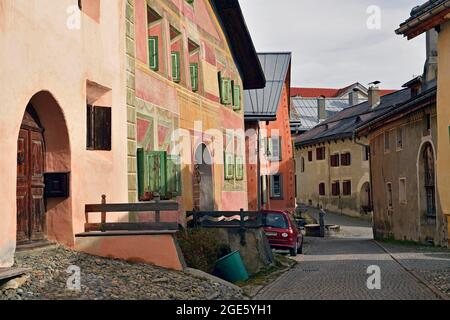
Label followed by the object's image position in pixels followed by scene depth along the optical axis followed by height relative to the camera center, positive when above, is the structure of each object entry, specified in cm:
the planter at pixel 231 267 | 1574 -138
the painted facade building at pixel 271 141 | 3547 +335
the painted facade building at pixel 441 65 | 1595 +292
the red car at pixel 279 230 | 2381 -91
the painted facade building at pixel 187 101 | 1642 +284
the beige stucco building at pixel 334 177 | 5660 +190
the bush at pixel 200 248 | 1508 -97
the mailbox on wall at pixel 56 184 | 1266 +40
